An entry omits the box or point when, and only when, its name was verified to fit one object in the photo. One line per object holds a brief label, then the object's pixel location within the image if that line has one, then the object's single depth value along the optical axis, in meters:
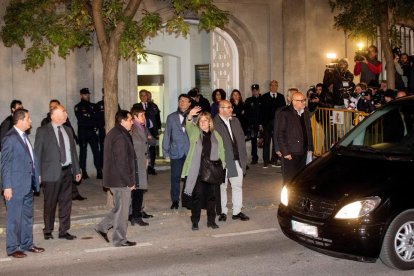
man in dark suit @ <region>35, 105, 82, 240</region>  10.94
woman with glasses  11.35
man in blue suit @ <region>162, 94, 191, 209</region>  13.02
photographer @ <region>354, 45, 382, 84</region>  19.31
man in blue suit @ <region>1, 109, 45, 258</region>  9.99
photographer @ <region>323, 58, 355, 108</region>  17.67
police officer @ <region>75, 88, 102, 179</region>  16.28
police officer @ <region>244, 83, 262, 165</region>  17.88
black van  8.75
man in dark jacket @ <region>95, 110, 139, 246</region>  10.35
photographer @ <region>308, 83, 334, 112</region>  17.09
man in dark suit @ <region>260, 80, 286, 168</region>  17.94
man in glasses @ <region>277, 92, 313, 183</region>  12.58
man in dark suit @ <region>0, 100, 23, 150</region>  13.58
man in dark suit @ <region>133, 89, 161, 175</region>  16.81
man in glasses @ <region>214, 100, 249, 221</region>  11.91
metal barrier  15.88
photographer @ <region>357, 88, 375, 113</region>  16.52
